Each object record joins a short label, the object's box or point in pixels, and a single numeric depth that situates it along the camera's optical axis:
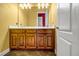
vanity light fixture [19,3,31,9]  1.30
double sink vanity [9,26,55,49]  1.17
